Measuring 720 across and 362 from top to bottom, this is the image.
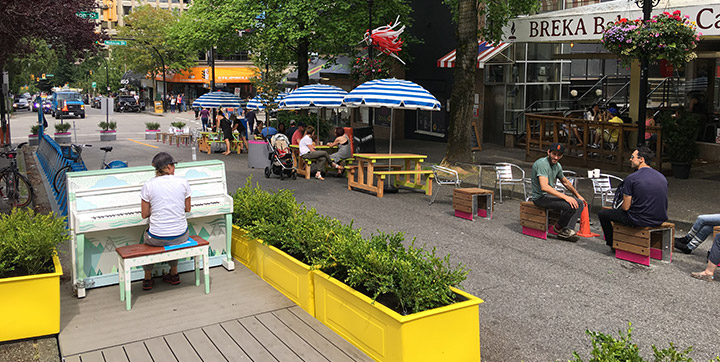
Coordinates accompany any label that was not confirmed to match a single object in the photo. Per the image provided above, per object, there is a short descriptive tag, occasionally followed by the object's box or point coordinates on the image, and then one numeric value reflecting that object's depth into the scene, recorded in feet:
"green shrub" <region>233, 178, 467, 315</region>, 18.21
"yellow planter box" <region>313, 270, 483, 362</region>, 17.29
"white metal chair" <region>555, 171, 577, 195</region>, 38.72
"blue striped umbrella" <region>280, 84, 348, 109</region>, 62.28
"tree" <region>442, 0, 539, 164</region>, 56.60
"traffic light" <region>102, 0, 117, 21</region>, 67.09
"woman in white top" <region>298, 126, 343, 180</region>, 56.95
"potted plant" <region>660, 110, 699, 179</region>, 50.70
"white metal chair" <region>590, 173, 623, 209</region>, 38.60
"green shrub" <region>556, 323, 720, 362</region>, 12.84
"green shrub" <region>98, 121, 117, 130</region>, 107.04
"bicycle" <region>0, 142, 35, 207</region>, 44.27
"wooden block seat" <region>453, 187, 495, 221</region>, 39.60
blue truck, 180.34
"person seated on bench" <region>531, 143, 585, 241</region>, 33.42
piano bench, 22.32
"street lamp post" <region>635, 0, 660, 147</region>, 40.11
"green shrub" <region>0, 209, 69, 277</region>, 20.54
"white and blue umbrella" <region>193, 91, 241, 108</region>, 88.34
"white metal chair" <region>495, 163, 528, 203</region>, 44.36
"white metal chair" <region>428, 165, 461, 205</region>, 43.93
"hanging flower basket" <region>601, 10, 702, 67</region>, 39.34
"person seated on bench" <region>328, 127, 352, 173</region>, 57.37
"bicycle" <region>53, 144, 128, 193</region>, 41.62
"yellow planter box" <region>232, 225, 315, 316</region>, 21.95
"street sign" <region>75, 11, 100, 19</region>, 55.67
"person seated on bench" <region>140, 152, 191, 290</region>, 23.40
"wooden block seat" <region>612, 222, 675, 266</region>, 29.27
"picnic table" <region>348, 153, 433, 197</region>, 48.75
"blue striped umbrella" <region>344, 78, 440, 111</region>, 48.73
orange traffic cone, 34.88
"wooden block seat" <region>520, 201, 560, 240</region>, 34.60
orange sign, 229.86
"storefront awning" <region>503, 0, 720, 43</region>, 42.10
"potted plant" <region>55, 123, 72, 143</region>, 97.77
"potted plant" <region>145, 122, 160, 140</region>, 106.11
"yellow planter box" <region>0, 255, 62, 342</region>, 19.69
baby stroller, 56.95
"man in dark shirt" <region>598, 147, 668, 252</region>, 28.73
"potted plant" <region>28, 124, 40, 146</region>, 94.04
